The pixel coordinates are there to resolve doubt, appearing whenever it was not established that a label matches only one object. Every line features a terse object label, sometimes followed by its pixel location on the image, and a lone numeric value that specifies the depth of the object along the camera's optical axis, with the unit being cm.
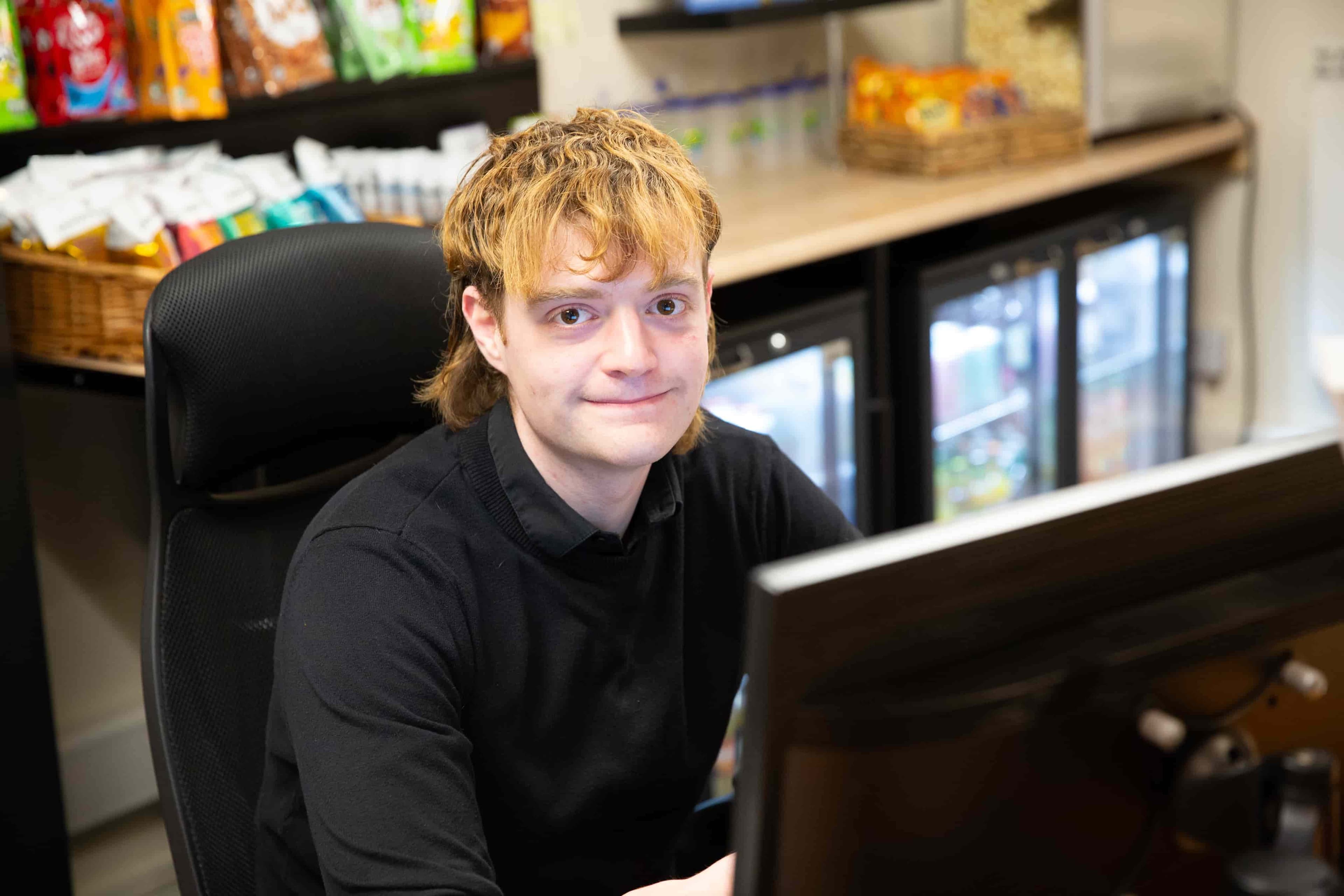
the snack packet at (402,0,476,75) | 230
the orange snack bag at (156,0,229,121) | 196
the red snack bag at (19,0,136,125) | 191
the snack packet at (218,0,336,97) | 210
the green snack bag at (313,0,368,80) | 224
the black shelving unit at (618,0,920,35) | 276
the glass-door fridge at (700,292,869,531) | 245
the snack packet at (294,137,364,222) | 193
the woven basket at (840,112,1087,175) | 290
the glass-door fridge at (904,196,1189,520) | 291
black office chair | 127
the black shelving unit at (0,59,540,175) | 204
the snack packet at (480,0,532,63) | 250
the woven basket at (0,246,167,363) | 172
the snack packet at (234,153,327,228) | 188
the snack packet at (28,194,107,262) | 175
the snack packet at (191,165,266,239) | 185
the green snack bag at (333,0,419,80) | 222
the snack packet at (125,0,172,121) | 199
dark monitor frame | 60
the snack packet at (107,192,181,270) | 176
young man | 105
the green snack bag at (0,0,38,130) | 182
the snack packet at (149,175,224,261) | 179
